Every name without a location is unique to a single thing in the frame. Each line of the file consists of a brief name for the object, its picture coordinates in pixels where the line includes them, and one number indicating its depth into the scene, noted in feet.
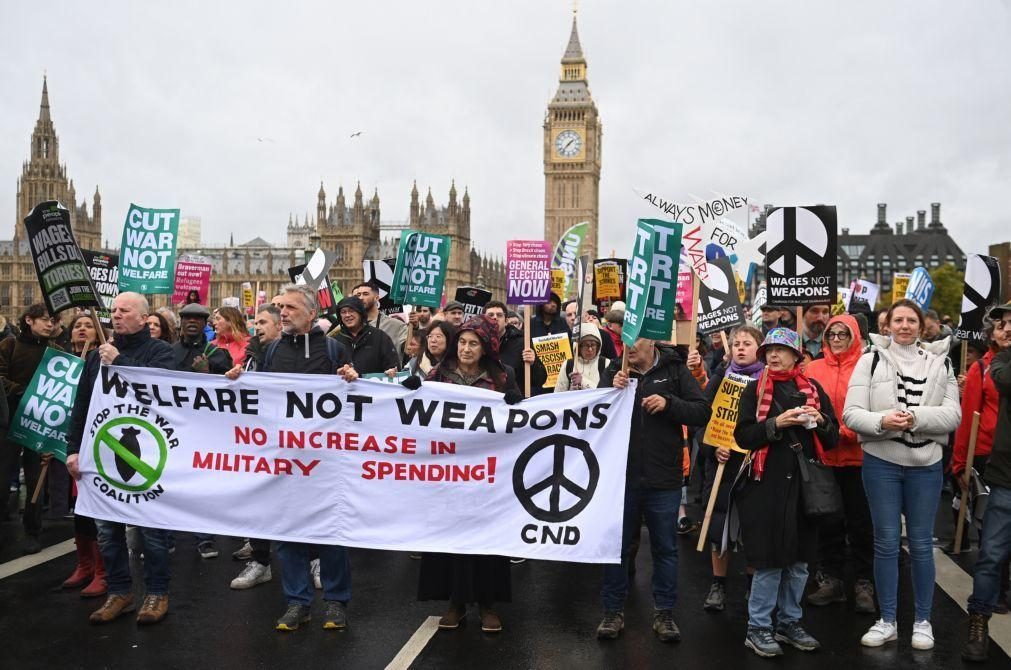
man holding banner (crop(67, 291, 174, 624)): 19.39
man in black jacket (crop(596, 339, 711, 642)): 18.35
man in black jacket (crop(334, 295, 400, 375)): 24.99
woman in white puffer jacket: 17.79
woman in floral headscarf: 18.90
